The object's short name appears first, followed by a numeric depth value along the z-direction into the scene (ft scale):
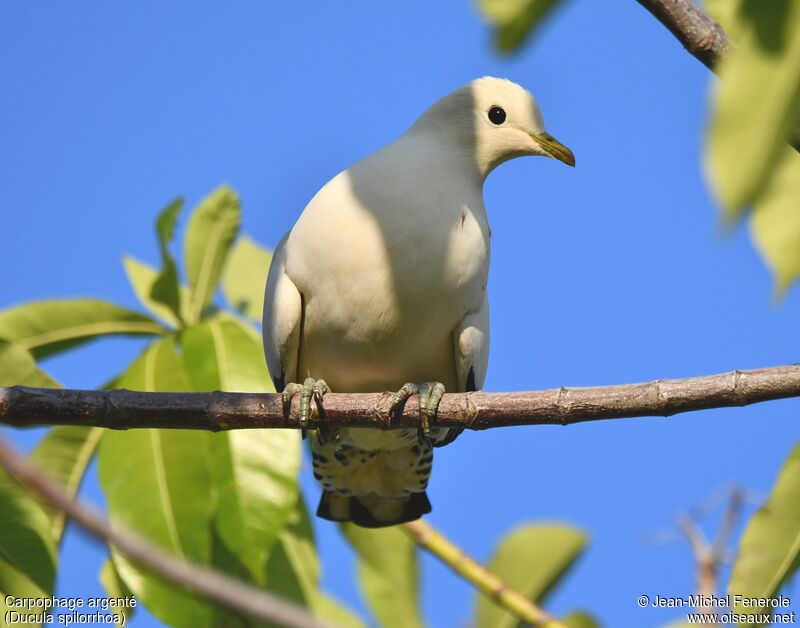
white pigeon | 30.68
